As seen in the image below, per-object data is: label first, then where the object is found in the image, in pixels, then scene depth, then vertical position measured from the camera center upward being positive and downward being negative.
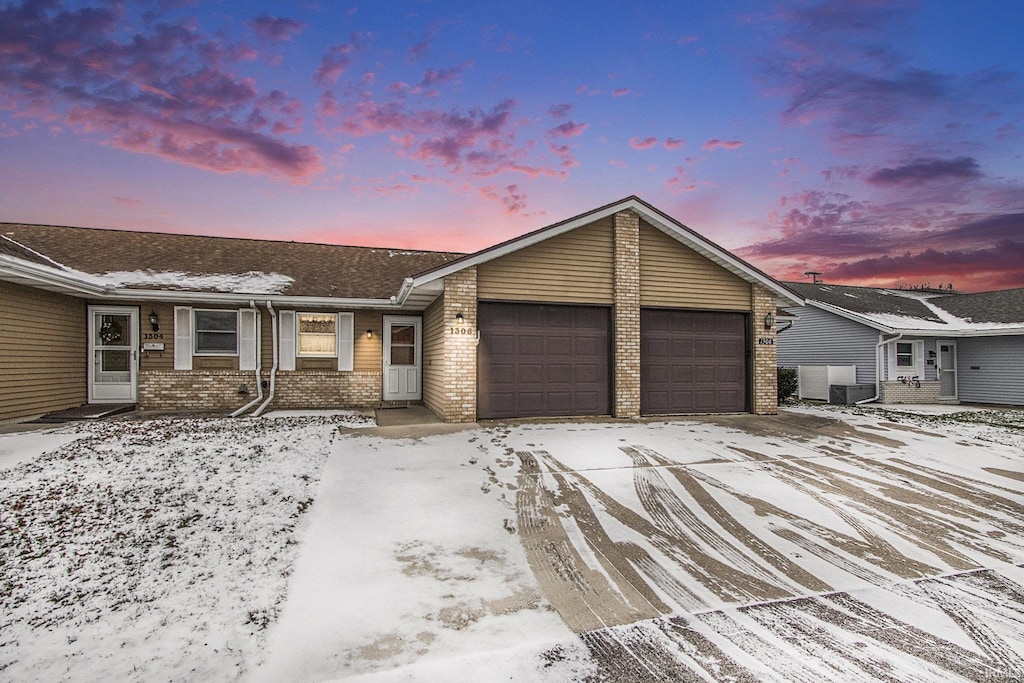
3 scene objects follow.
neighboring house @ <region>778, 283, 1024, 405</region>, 15.26 +0.24
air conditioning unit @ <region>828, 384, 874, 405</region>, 15.00 -1.33
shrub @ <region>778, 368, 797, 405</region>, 15.95 -1.10
